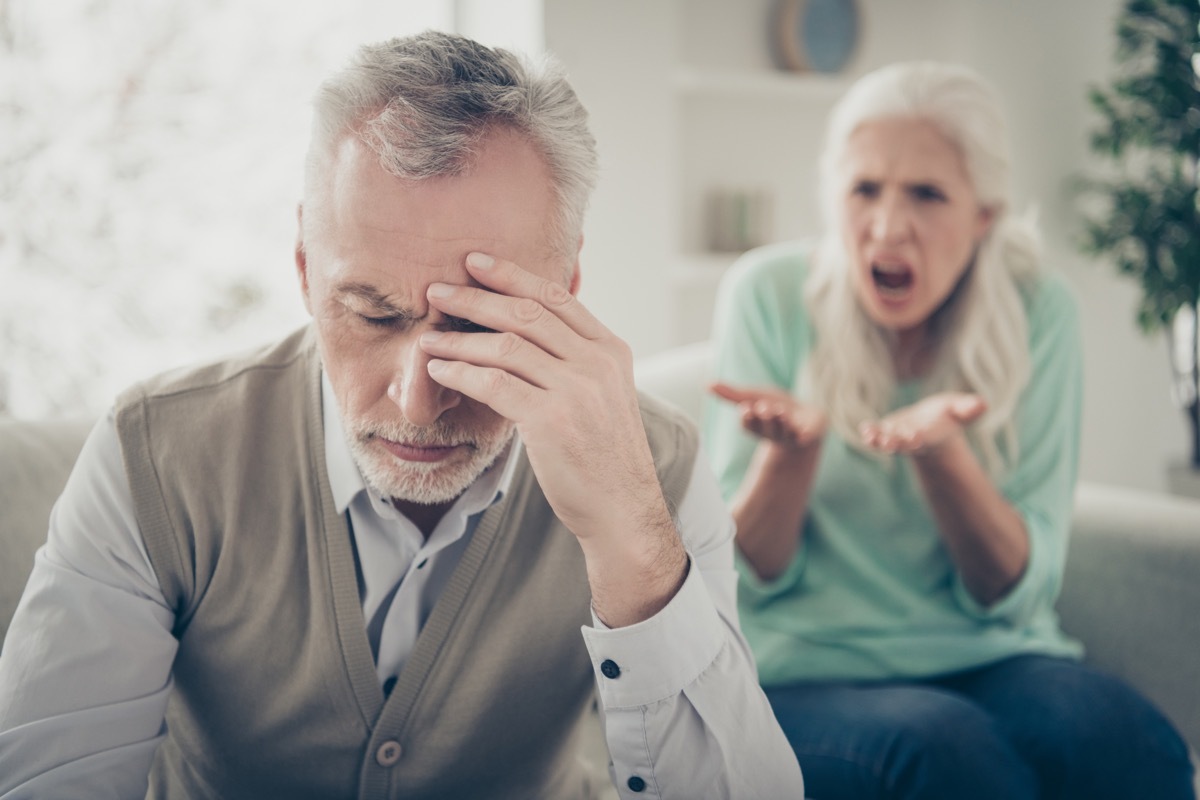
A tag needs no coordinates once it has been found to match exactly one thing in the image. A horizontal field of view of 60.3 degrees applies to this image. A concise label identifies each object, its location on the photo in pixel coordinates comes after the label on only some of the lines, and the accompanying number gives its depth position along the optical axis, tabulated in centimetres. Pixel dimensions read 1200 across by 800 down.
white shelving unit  321
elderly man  92
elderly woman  140
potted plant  329
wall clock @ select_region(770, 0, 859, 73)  328
